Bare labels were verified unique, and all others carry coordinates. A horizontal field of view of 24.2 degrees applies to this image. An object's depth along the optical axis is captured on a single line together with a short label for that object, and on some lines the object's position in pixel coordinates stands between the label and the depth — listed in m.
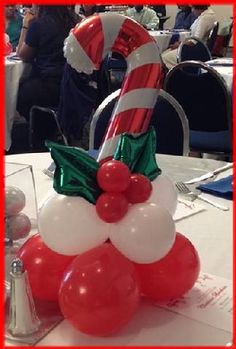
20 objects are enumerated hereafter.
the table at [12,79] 3.42
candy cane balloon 0.80
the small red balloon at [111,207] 0.69
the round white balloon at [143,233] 0.69
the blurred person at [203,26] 5.70
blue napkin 1.20
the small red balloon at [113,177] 0.70
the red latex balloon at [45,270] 0.73
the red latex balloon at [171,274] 0.74
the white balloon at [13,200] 0.84
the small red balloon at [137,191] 0.72
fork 1.15
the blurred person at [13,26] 4.62
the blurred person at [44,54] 3.10
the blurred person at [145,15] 6.36
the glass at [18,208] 0.85
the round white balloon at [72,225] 0.70
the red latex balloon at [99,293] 0.67
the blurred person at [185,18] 6.93
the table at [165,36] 5.32
